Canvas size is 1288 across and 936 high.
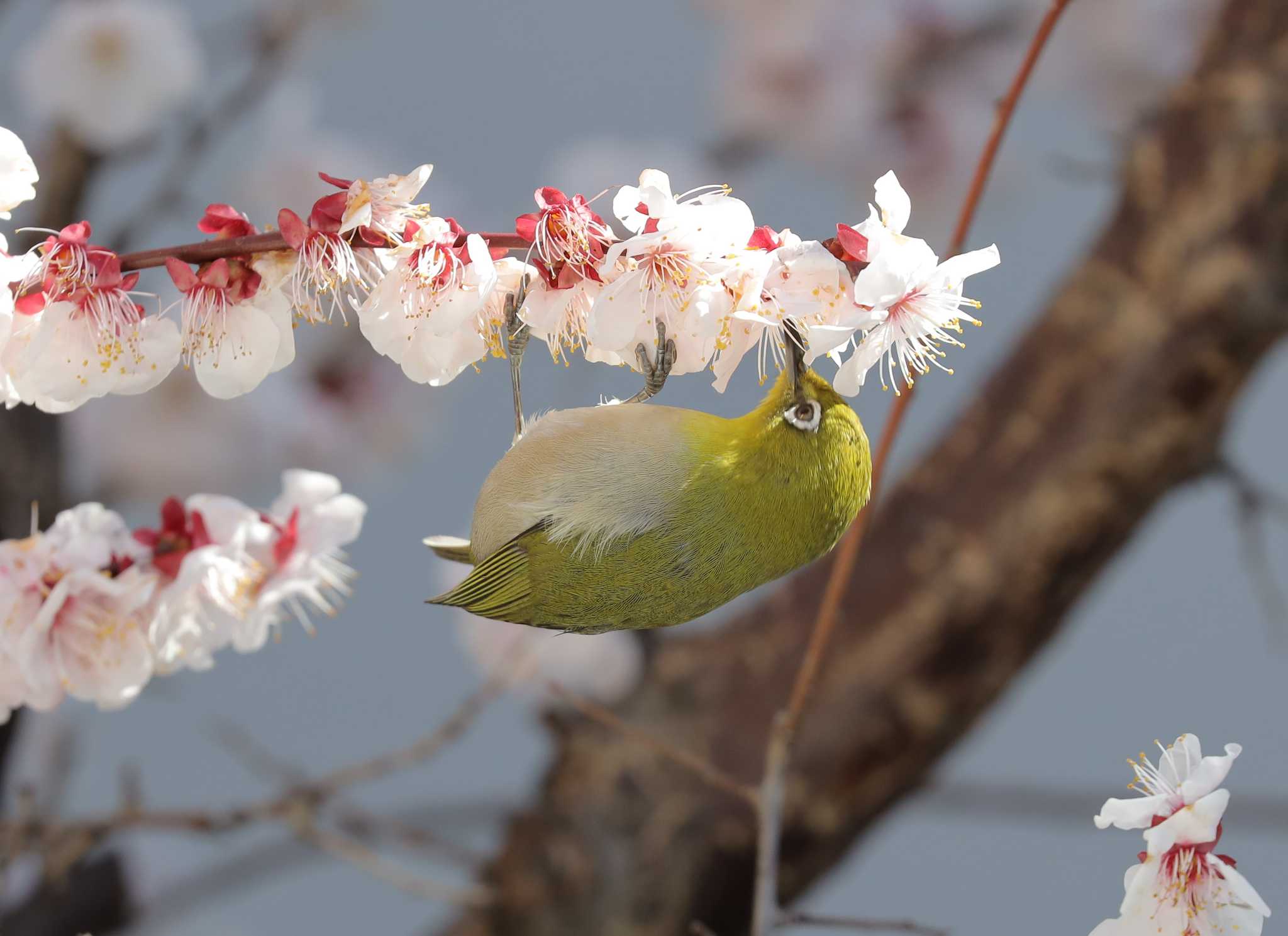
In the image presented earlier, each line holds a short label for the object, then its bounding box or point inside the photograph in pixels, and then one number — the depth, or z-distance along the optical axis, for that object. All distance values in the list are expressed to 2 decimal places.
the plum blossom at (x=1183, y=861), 3.51
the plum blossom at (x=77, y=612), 3.57
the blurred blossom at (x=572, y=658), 5.26
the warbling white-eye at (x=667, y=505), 3.54
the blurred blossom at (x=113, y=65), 4.86
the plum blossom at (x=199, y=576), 3.58
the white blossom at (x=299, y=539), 3.60
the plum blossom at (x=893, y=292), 3.49
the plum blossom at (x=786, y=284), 3.50
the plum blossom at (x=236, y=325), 3.52
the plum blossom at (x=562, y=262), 3.51
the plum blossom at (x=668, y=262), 3.51
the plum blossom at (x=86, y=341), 3.52
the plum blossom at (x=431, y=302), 3.52
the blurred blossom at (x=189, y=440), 4.89
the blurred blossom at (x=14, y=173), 3.52
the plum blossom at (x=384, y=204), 3.51
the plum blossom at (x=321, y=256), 3.51
